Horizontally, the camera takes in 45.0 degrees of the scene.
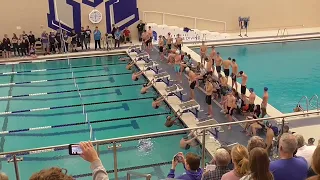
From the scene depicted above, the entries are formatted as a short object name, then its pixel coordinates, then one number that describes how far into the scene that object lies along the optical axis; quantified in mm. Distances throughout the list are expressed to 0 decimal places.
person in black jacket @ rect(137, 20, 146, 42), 19297
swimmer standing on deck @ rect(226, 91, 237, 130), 10180
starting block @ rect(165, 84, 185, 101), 11906
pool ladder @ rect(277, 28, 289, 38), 20797
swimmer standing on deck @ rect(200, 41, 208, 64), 15164
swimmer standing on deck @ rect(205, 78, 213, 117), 10586
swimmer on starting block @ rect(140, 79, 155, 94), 12719
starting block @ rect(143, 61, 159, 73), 14366
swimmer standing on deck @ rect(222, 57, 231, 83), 13062
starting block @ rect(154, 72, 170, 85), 13137
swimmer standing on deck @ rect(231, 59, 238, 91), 12392
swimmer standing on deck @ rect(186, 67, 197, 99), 11688
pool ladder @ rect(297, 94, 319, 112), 10522
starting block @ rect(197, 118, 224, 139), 9330
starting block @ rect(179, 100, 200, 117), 10469
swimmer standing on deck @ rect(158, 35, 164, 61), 16547
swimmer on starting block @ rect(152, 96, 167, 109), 11461
